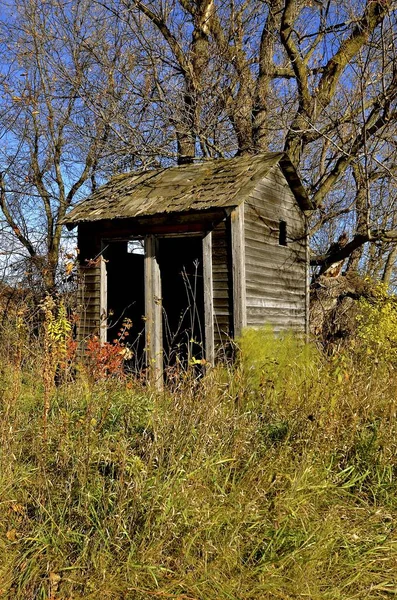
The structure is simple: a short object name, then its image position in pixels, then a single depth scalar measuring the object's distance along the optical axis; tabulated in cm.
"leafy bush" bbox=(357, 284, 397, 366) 736
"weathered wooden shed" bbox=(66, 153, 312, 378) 894
